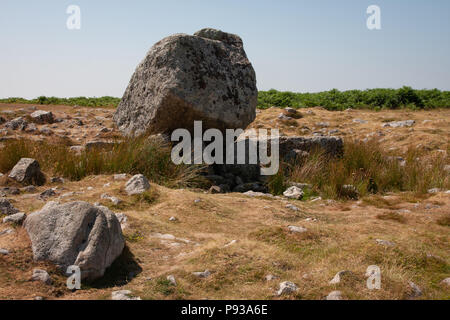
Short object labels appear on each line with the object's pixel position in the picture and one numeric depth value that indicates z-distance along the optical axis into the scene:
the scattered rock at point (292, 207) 5.45
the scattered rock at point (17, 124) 9.39
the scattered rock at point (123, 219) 4.13
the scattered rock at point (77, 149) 7.18
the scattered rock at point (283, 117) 11.90
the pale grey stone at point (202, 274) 3.15
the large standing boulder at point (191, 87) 7.13
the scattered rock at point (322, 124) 11.75
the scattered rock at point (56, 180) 6.03
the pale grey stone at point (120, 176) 6.11
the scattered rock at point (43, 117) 10.40
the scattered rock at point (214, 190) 6.58
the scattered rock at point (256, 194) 6.33
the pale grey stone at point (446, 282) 3.30
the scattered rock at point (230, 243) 3.68
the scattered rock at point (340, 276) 3.05
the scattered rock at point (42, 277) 2.95
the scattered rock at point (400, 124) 11.28
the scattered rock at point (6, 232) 3.58
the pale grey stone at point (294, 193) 6.56
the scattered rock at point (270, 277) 3.16
